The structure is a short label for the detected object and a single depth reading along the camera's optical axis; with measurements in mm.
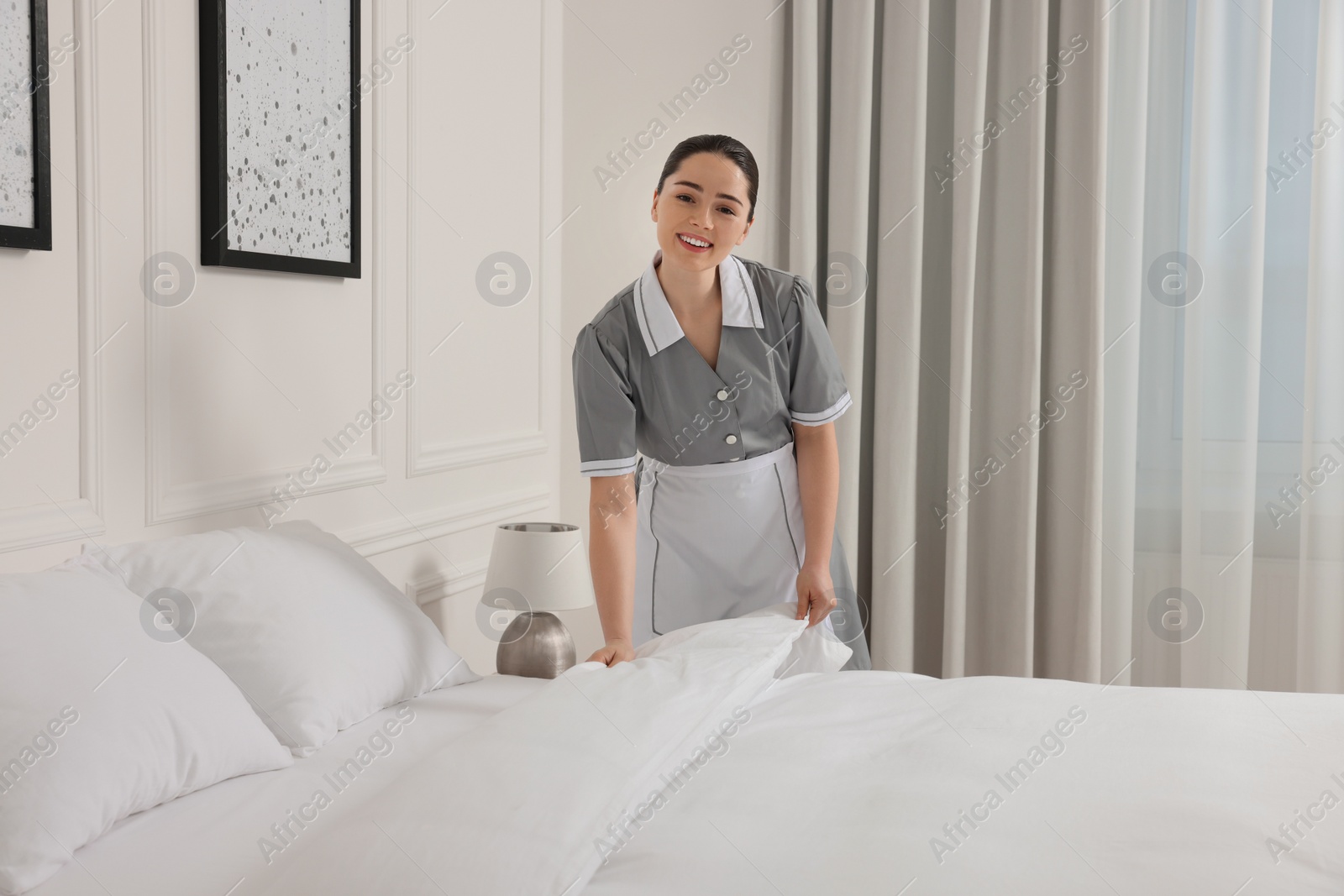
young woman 1835
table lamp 2076
